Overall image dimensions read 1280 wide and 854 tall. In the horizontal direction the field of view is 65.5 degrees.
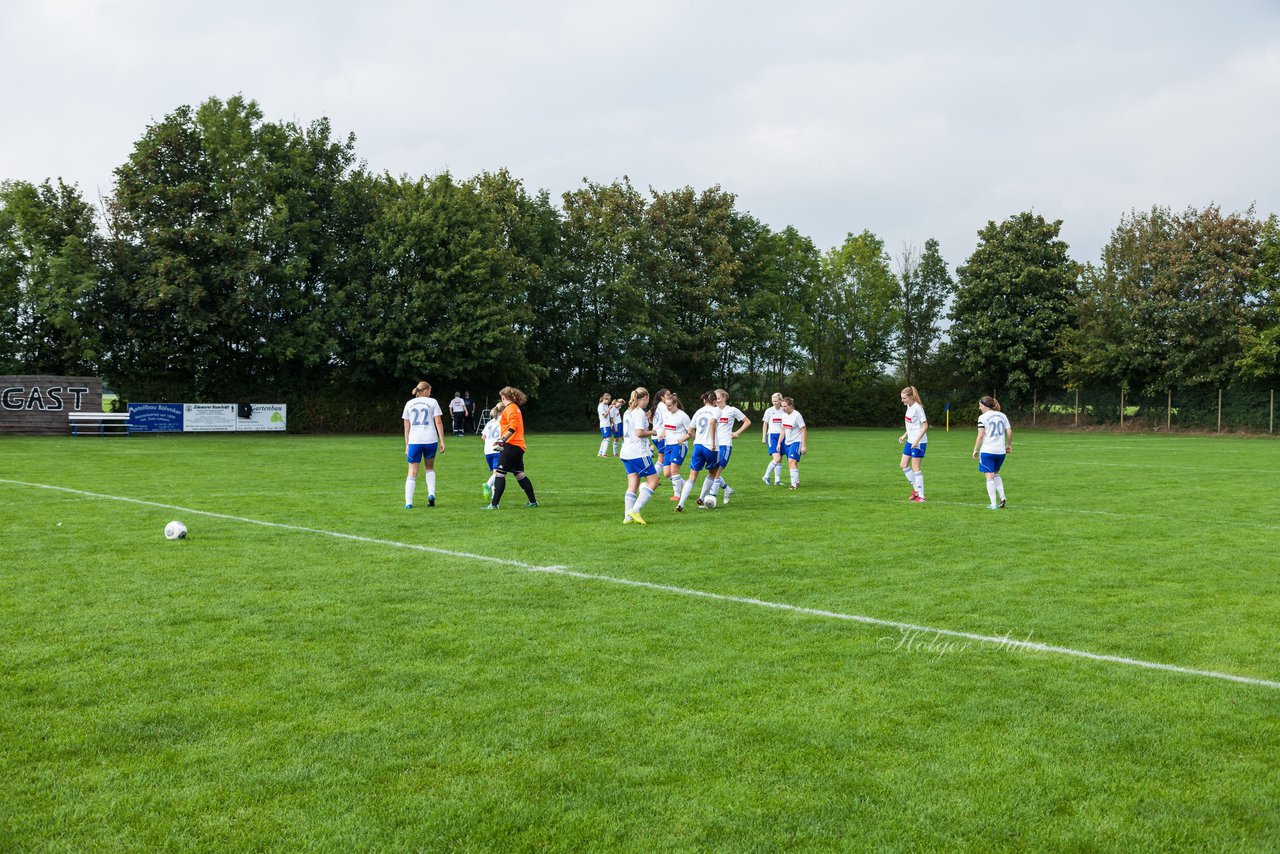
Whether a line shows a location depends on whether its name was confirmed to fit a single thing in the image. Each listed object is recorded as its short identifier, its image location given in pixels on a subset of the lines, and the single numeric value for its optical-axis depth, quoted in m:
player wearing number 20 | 14.80
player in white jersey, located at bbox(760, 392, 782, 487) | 18.67
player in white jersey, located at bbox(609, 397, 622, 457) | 26.95
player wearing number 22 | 14.34
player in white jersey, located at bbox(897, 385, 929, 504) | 16.03
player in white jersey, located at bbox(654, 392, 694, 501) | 14.37
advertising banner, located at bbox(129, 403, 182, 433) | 39.19
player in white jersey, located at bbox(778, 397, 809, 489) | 18.10
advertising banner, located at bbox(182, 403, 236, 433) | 40.22
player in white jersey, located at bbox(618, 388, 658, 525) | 12.62
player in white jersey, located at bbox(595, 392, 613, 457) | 28.00
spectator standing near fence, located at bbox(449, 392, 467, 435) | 40.73
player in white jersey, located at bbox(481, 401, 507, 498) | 14.81
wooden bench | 37.38
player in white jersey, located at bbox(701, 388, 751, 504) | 15.52
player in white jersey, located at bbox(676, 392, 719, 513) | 14.85
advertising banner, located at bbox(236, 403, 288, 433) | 41.70
